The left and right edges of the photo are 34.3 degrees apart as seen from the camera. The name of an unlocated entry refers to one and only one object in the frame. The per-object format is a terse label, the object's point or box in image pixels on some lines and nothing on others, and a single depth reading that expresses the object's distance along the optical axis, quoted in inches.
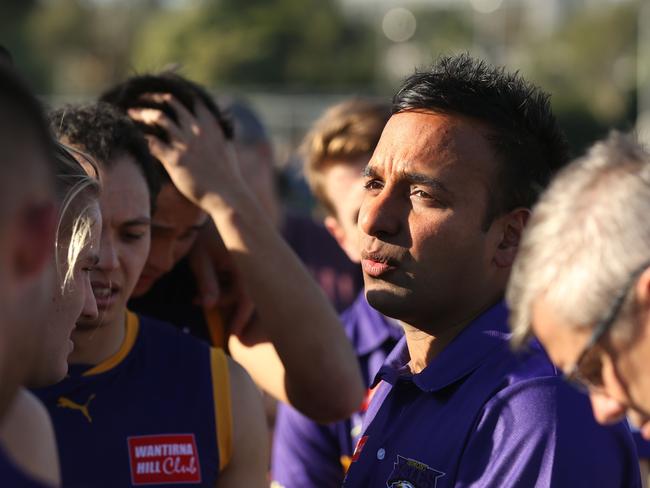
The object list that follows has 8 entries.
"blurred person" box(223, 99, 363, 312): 217.5
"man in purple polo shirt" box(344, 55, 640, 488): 91.4
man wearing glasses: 64.7
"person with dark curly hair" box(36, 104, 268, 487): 105.7
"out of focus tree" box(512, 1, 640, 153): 1362.0
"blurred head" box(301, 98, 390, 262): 182.4
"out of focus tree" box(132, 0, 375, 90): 1533.0
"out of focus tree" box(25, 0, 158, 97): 1857.8
